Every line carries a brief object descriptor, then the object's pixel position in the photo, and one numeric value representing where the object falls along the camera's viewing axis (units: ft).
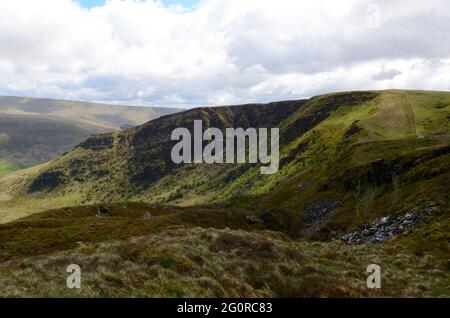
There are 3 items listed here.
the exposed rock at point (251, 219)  315.37
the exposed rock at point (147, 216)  276.57
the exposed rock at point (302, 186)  497.62
